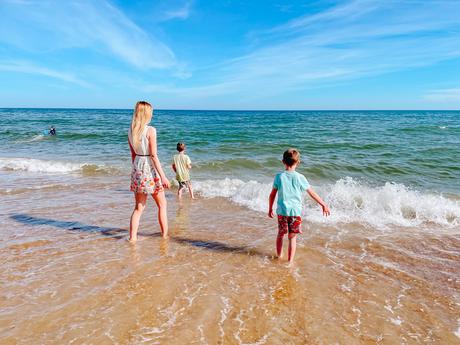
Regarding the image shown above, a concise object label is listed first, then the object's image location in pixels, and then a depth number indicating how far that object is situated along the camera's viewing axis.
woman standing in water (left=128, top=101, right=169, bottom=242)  4.54
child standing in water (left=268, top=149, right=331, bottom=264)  4.27
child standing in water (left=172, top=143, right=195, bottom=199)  8.59
